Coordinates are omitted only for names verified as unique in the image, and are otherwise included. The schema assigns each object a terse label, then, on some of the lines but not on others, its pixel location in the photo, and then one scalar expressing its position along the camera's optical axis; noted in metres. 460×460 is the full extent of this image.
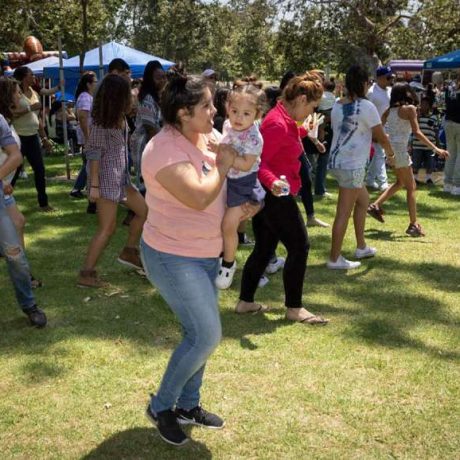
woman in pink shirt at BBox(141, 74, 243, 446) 2.72
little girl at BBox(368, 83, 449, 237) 7.42
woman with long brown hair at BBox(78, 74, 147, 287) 5.21
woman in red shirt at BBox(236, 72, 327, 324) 4.53
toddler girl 3.09
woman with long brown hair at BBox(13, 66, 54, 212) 8.14
